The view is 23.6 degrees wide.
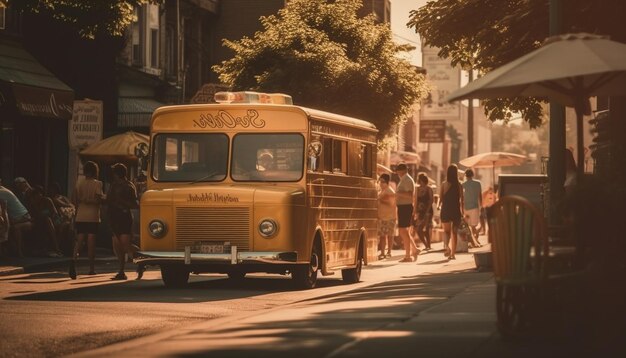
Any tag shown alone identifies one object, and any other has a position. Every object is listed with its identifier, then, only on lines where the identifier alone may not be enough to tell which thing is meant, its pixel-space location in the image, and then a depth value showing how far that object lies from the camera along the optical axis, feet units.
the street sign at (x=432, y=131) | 197.36
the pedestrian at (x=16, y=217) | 86.33
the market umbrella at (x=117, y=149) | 102.27
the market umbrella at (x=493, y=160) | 141.18
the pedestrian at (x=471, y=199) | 114.73
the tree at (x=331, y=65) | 122.93
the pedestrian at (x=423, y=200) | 104.17
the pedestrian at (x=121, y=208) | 72.90
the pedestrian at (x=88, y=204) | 73.77
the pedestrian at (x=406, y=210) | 94.84
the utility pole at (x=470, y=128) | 173.08
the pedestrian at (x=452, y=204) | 93.97
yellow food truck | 62.03
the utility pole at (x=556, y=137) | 55.72
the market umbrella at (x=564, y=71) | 40.04
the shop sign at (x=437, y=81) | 230.27
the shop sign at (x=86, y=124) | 88.12
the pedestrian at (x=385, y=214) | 102.69
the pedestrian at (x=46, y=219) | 91.71
